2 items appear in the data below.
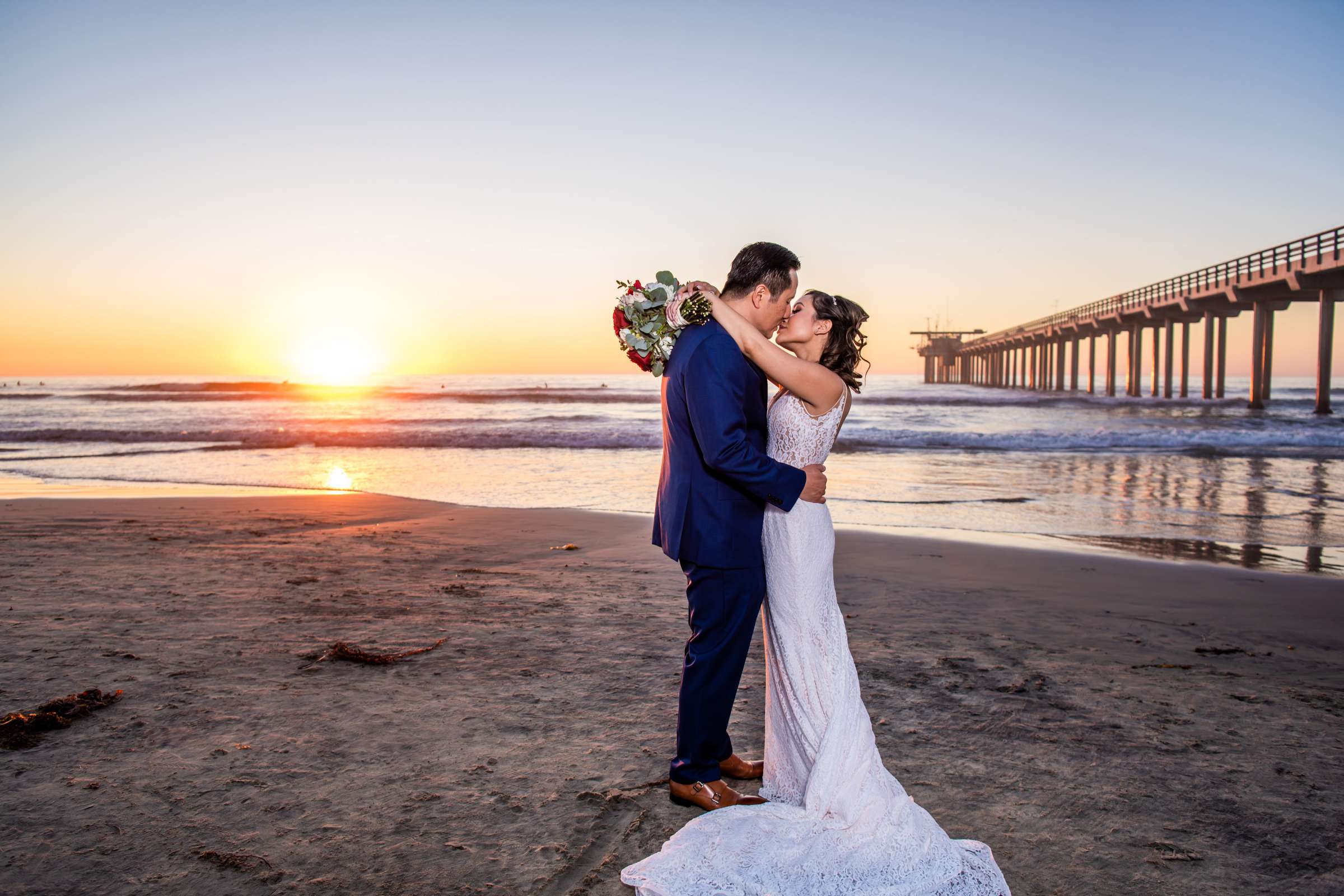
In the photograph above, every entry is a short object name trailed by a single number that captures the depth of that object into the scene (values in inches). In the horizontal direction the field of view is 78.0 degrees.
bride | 95.2
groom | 111.3
